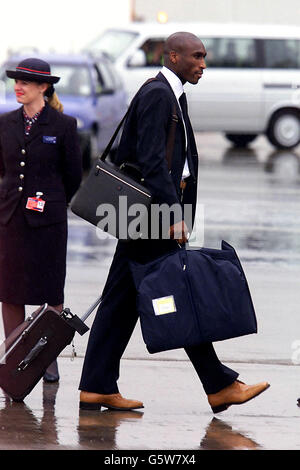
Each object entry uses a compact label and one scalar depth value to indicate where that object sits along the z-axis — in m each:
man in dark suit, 11.46
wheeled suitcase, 12.22
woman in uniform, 12.92
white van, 43.06
